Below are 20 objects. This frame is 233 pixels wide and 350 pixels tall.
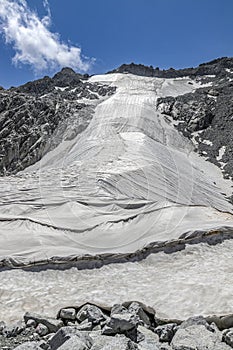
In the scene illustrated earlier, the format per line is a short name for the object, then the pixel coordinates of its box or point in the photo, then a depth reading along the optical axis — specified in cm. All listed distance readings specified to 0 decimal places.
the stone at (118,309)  674
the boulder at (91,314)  664
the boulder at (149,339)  505
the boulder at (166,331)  593
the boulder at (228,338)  523
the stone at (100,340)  477
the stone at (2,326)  671
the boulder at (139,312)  679
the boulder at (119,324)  549
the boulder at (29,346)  498
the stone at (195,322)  595
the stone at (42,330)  640
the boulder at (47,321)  652
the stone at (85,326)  621
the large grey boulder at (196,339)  488
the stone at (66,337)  484
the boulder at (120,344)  443
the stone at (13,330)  647
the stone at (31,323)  665
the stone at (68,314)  718
